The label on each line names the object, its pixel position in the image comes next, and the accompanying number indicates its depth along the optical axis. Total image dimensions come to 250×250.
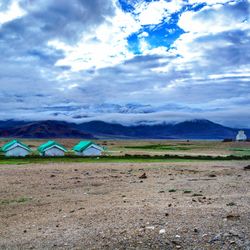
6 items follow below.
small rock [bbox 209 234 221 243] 6.54
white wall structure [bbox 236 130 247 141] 93.59
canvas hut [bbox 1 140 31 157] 39.98
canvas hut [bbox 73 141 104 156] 41.05
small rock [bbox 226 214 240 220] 7.60
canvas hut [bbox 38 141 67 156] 40.23
